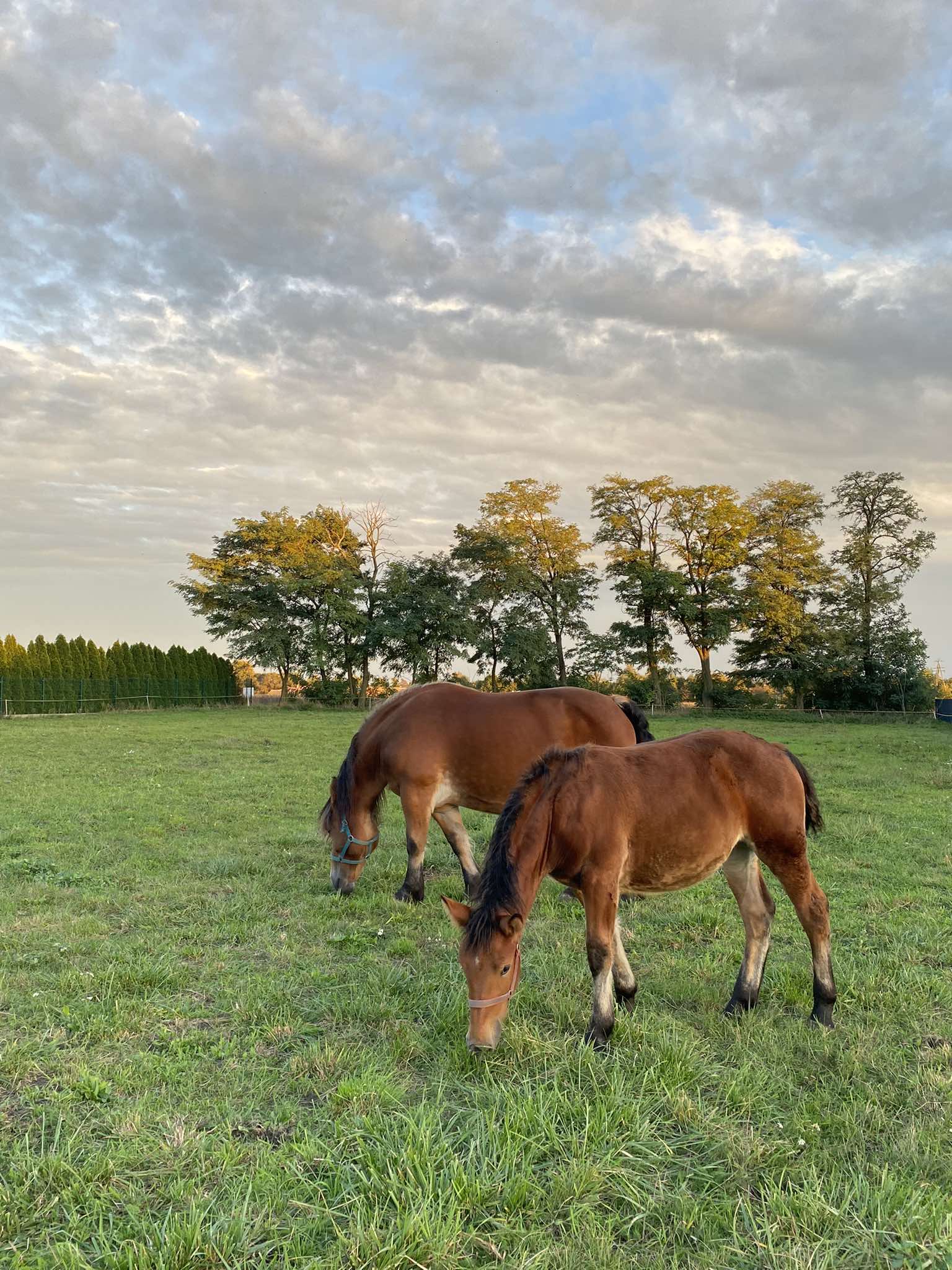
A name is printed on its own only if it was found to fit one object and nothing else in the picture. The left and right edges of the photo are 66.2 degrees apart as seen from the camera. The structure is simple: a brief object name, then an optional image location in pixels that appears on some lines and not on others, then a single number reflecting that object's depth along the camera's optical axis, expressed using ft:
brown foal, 12.16
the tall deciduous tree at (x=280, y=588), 145.89
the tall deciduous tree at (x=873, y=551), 127.54
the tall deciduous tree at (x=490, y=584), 142.31
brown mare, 22.13
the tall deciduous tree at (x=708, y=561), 131.13
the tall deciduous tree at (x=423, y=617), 139.13
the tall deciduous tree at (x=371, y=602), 144.66
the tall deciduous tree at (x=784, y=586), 128.77
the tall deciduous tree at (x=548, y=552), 144.46
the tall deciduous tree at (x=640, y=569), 131.44
